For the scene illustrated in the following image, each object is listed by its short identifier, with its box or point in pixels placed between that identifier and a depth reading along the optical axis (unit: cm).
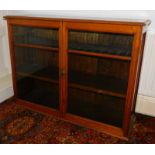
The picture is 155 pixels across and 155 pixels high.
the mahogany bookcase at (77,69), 162
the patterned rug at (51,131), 173
